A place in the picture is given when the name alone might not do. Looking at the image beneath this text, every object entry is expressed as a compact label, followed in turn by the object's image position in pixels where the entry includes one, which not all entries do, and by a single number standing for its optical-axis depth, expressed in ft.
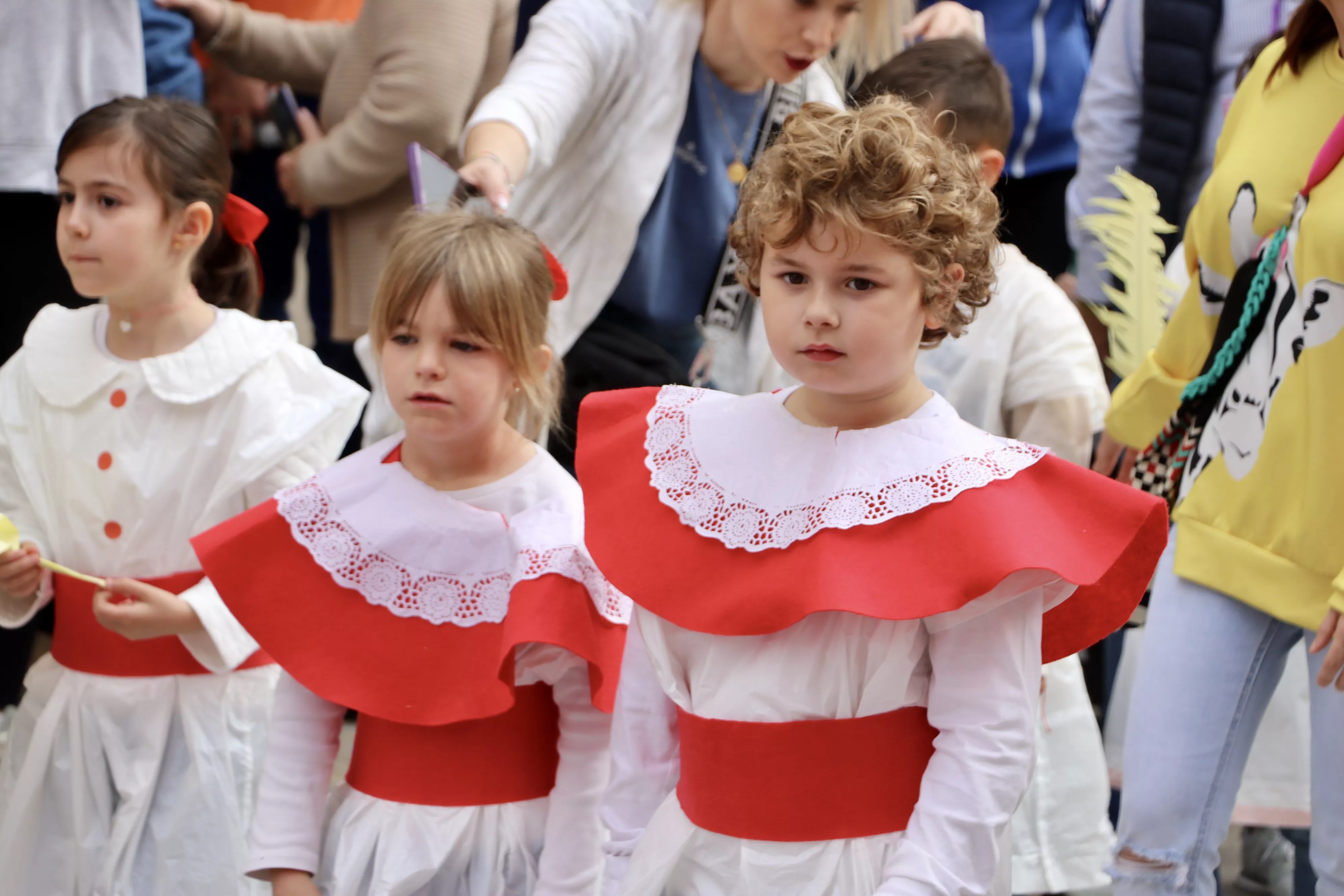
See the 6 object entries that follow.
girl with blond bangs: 13.02
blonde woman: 17.80
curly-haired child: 10.28
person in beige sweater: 22.75
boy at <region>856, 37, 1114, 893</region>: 17.19
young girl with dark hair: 15.58
